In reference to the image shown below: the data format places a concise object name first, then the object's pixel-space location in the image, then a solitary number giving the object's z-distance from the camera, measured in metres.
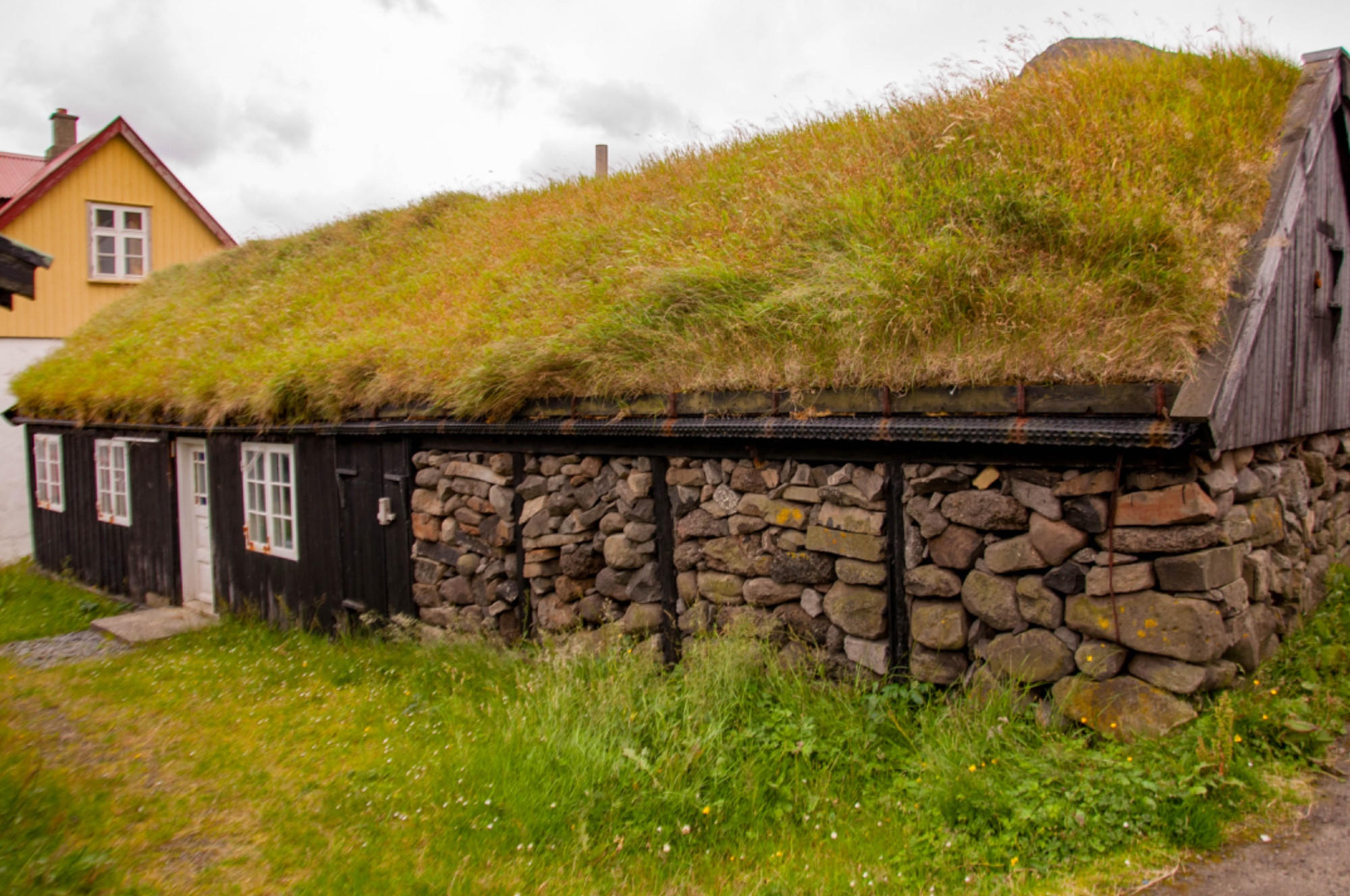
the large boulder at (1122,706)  4.48
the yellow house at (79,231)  16.55
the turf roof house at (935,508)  4.57
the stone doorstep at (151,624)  10.31
